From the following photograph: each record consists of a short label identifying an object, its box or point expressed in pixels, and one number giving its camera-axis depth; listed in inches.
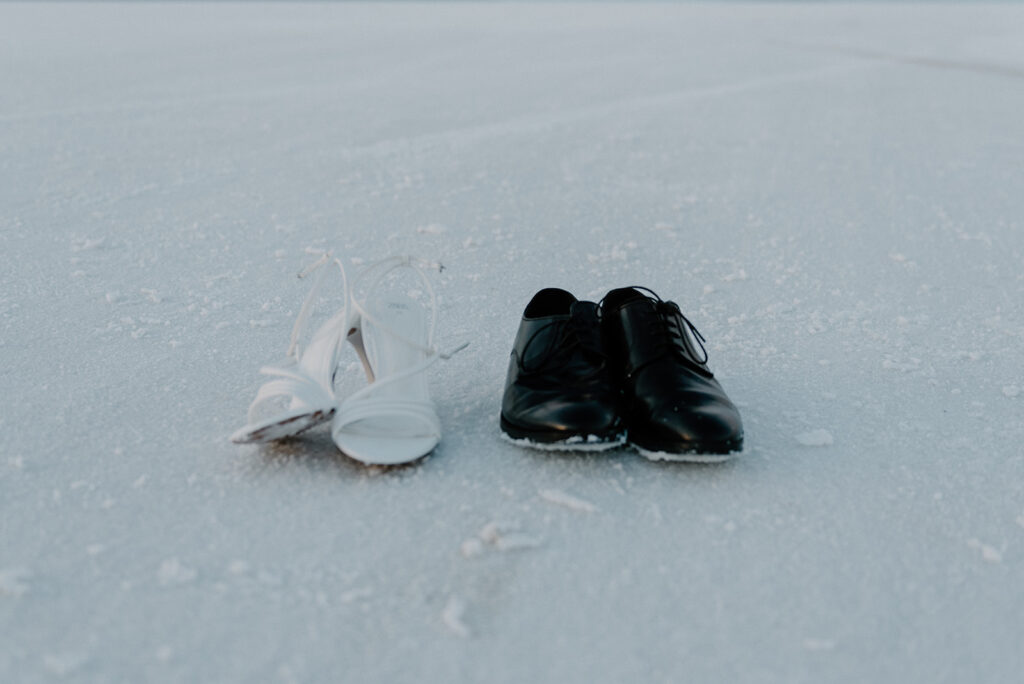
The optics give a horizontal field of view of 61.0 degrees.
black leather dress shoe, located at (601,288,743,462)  65.1
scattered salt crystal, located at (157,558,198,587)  52.9
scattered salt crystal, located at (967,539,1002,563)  57.5
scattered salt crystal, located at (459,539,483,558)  56.4
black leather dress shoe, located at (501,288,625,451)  65.7
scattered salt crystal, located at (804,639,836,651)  49.6
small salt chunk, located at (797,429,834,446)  71.6
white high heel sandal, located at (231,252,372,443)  62.2
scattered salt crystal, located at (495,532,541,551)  57.2
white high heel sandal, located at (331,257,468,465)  64.9
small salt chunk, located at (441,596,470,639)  49.8
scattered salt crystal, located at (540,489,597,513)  61.3
